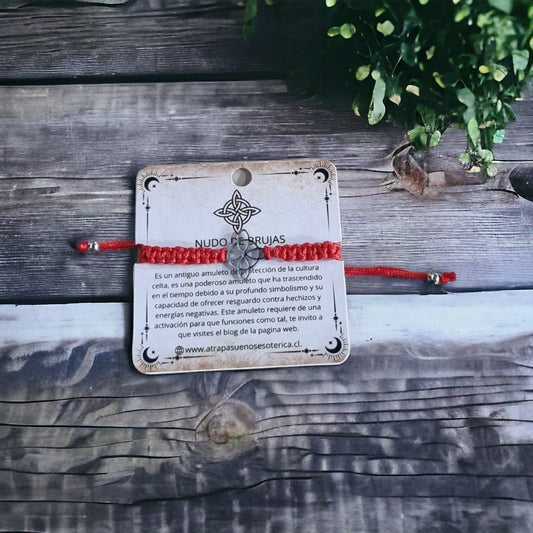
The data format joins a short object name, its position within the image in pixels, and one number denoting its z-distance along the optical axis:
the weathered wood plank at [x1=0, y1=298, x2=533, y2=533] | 0.23
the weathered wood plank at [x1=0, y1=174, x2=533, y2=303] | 0.25
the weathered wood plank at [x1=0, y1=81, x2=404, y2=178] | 0.25
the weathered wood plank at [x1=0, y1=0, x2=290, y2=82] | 0.26
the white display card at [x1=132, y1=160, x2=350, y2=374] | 0.23
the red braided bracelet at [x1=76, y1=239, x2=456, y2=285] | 0.24
